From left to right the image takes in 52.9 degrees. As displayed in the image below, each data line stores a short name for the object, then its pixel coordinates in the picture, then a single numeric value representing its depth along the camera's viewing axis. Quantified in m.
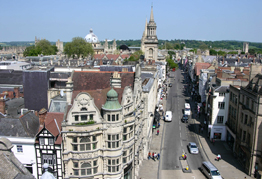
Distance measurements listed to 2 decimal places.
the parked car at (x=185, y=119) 66.03
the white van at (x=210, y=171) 38.02
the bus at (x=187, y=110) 70.31
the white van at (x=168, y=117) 65.56
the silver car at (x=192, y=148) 47.81
